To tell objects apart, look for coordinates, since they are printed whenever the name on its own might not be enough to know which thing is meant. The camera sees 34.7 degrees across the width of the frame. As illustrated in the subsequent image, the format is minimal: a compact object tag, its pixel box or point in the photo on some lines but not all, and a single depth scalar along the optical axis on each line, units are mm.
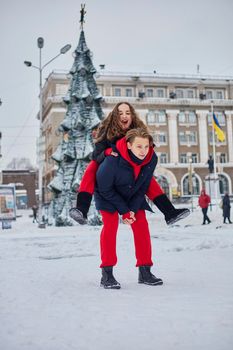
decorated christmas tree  15414
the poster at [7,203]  17041
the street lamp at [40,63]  19094
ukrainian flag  29903
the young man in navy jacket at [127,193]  3395
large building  47188
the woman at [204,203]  16078
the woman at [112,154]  3611
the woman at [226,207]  15719
